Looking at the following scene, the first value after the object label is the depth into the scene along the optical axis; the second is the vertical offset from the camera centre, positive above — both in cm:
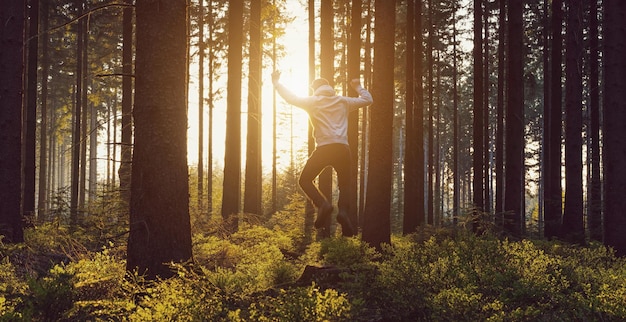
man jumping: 758 +56
